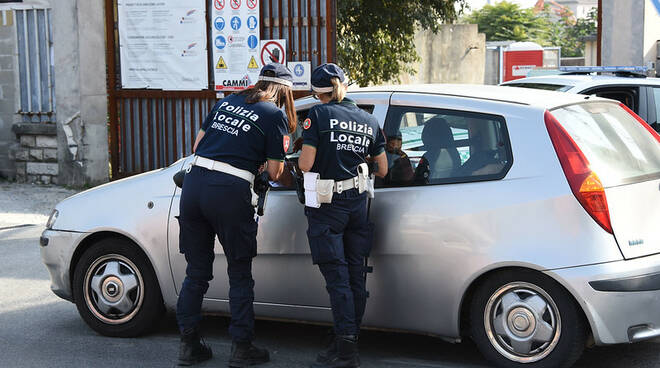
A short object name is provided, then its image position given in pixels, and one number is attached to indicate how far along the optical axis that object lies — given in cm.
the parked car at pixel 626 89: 849
